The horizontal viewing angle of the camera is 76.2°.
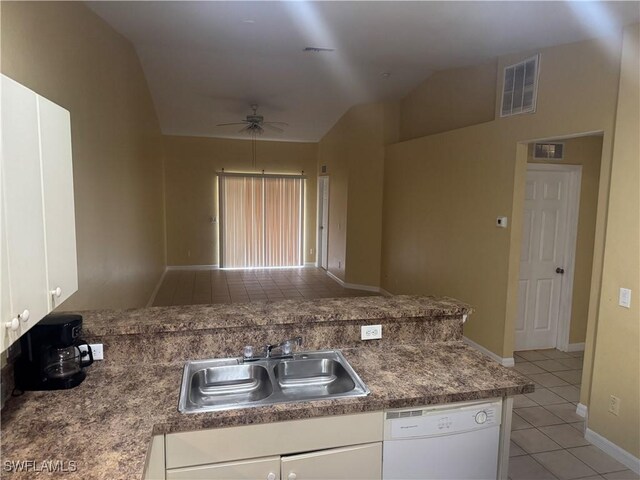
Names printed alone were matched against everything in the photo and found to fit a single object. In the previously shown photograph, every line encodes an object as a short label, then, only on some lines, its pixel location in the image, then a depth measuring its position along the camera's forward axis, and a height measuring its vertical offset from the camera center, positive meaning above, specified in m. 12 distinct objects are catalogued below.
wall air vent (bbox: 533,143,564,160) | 4.09 +0.64
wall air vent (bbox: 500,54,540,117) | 3.50 +1.13
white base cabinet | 1.43 -0.89
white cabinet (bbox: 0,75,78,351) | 1.08 -0.02
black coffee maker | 1.59 -0.60
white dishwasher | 1.62 -0.94
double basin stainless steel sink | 1.81 -0.78
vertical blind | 8.71 -0.24
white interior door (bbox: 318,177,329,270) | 8.43 -0.26
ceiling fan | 6.28 +1.36
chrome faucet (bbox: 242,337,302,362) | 1.88 -0.67
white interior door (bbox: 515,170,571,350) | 4.23 -0.47
